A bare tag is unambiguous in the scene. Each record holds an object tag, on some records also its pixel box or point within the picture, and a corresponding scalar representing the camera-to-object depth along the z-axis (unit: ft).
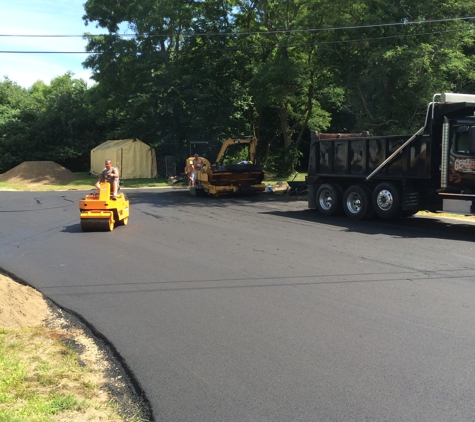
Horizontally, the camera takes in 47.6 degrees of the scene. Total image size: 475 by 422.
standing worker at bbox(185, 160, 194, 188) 81.20
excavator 76.48
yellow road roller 44.96
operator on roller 46.78
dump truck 44.50
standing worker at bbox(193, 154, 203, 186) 79.82
